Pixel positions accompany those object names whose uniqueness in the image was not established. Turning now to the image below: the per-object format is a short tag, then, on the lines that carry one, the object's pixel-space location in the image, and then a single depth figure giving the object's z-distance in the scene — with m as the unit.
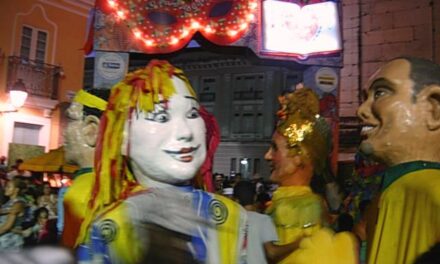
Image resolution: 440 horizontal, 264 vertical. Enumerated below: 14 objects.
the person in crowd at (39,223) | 4.44
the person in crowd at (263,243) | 2.19
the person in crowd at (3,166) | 6.51
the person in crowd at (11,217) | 4.16
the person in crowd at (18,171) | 7.70
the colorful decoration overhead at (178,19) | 7.79
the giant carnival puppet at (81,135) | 3.06
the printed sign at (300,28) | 7.90
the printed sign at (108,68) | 7.51
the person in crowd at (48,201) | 6.12
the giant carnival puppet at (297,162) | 2.84
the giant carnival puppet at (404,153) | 1.69
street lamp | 10.05
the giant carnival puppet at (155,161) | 1.82
